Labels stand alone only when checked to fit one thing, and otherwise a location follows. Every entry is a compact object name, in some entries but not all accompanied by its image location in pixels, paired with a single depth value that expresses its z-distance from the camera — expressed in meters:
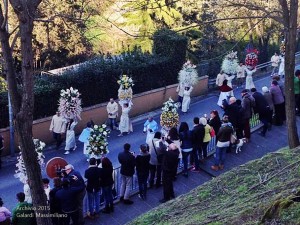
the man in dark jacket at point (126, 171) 10.87
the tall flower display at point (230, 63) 20.38
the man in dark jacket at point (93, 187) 10.23
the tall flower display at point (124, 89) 17.50
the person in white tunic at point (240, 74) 21.26
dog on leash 13.55
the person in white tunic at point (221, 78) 20.59
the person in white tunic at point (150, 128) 14.59
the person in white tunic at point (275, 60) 23.14
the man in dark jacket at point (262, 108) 14.73
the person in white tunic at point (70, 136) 15.73
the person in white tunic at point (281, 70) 21.95
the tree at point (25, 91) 6.97
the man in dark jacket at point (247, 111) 14.07
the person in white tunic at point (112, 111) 17.39
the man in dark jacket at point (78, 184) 9.56
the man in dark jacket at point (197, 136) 12.47
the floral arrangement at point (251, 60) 20.70
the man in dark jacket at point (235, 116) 13.88
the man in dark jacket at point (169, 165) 10.89
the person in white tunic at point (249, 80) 20.97
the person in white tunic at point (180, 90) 19.69
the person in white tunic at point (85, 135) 14.08
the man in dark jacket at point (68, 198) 9.41
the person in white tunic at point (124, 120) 17.19
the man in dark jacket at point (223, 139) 12.31
